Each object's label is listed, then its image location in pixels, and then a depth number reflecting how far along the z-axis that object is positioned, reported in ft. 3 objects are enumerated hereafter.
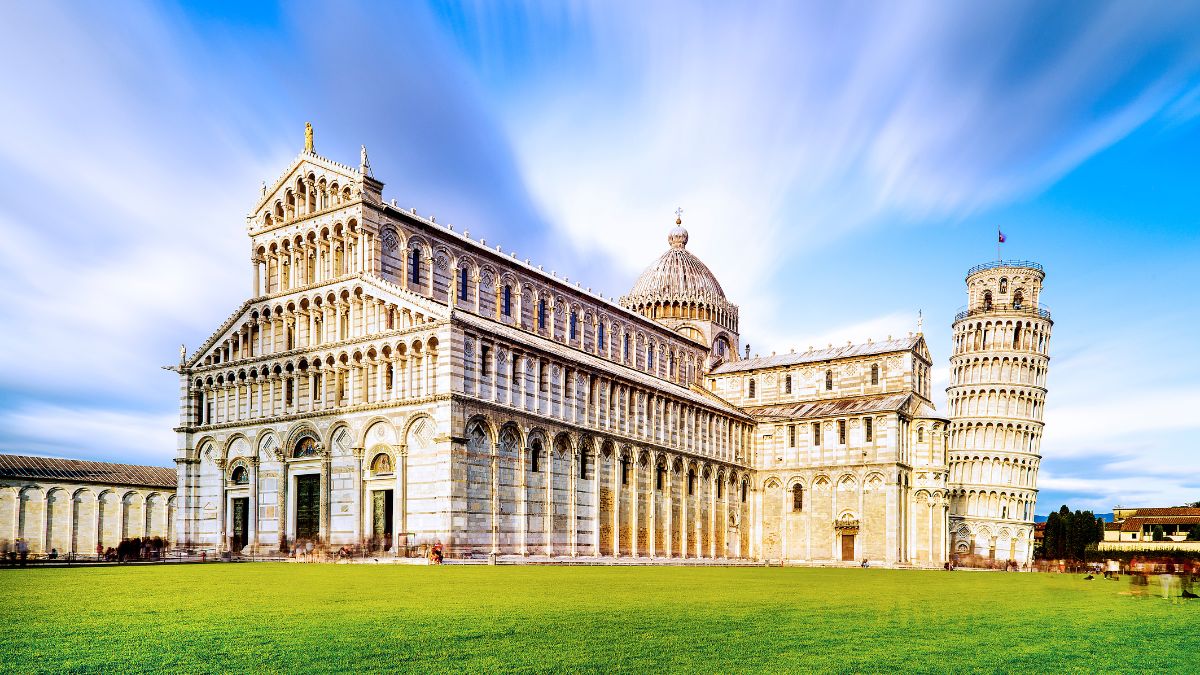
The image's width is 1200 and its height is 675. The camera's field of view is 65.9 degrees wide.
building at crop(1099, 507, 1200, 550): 373.18
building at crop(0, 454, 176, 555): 182.09
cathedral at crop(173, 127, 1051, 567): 146.30
